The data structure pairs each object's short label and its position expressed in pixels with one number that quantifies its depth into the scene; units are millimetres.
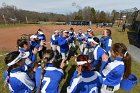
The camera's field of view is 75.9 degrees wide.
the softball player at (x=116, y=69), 1824
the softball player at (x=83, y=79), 1581
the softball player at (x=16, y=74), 1643
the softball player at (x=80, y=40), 5522
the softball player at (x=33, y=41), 3755
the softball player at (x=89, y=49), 3995
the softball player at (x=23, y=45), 2635
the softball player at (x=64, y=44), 4337
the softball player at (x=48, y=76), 1748
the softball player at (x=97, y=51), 2687
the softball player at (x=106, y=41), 3485
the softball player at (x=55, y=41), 4735
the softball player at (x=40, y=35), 4362
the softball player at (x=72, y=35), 5988
